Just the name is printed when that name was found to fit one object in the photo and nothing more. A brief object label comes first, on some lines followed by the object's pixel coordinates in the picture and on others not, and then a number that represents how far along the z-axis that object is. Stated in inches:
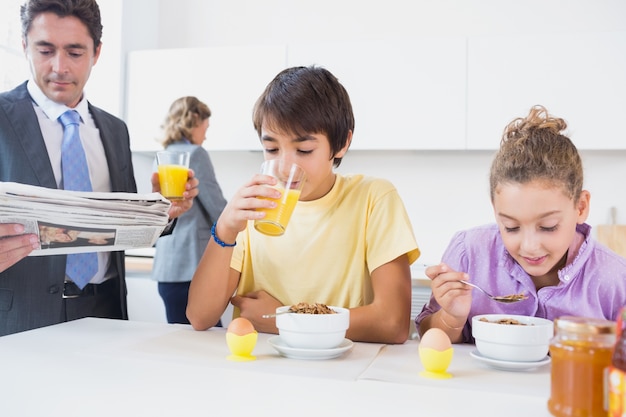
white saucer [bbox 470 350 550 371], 36.8
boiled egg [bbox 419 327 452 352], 35.9
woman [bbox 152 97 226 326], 114.0
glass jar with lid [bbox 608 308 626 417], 22.4
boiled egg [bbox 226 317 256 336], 39.3
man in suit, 56.3
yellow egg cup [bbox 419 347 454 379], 35.6
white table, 30.3
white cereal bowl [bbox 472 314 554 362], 36.8
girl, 46.7
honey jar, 25.2
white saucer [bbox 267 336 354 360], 38.8
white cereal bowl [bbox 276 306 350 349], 38.9
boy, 50.4
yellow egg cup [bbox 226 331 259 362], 39.1
